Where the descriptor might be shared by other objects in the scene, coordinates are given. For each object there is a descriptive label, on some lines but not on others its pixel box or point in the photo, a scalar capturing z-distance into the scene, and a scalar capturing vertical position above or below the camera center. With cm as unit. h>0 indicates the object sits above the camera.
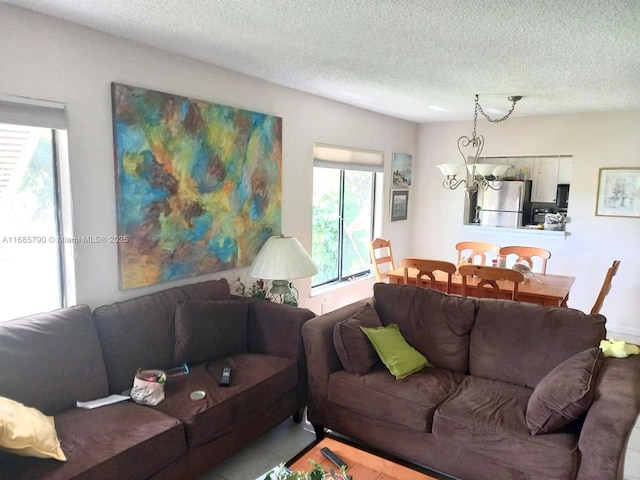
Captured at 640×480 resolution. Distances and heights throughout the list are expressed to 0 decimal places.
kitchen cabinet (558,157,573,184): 525 +33
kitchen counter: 510 -40
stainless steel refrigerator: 532 -10
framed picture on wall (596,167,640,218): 469 +8
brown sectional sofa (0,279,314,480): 191 -104
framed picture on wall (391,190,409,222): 562 -12
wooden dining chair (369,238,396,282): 446 -68
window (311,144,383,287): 455 -19
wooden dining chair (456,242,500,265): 475 -56
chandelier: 372 +23
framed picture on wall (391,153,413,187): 555 +32
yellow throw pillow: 166 -95
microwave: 529 +5
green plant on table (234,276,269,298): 345 -78
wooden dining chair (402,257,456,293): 359 -60
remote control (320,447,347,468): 182 -110
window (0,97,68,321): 229 -15
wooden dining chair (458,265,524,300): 331 -60
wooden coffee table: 178 -112
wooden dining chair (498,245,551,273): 436 -56
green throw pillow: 263 -96
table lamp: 320 -52
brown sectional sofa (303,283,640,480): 201 -106
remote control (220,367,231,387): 245 -104
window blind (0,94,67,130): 214 +37
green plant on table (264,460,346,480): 150 -97
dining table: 342 -72
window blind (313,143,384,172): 429 +37
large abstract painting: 270 +4
